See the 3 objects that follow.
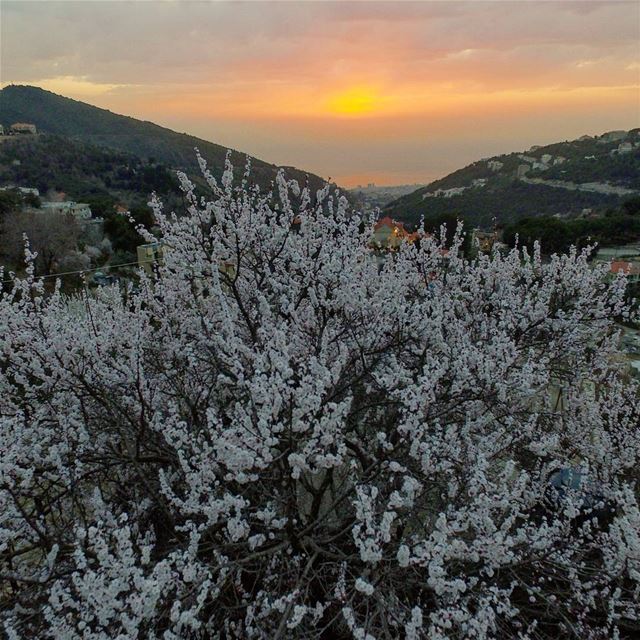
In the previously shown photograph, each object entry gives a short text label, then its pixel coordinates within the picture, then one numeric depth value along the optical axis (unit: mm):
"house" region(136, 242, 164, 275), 20416
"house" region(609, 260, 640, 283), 20589
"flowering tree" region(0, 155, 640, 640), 3172
